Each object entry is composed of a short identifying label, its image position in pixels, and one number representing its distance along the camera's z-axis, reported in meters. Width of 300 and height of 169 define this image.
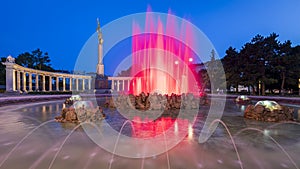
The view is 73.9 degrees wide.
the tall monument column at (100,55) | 48.41
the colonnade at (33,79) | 35.34
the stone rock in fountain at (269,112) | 11.87
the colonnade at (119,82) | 68.62
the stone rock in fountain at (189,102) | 17.73
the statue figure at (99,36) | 50.48
